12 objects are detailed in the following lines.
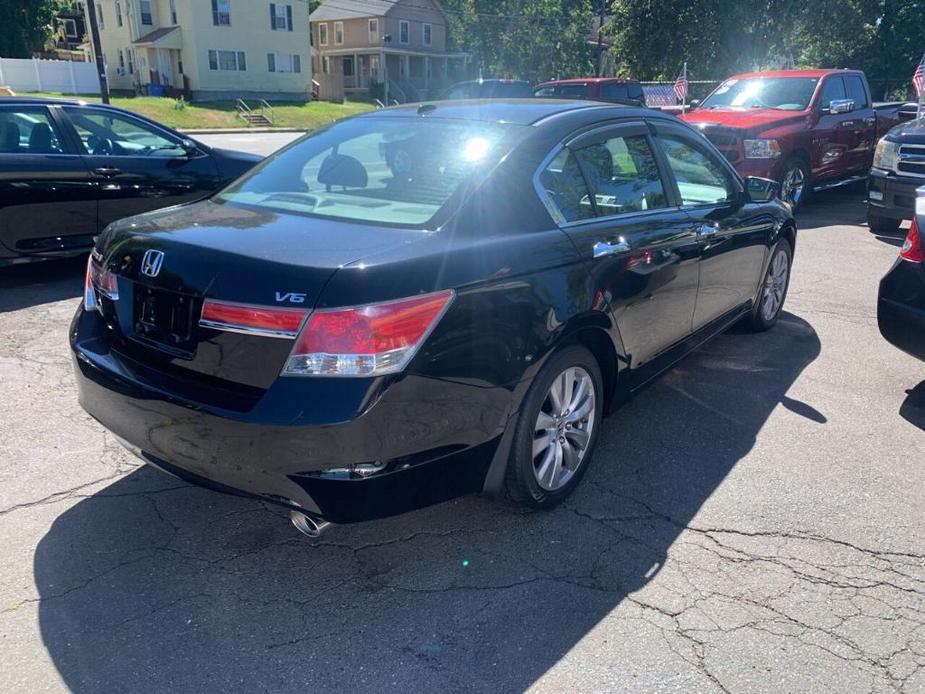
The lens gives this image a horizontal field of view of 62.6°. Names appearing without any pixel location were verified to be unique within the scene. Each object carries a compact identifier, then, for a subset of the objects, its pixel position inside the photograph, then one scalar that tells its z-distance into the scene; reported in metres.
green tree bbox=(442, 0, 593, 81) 55.53
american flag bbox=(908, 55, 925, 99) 16.22
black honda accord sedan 2.52
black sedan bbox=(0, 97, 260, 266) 6.48
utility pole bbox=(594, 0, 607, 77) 57.12
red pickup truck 10.06
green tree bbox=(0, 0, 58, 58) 45.16
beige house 54.72
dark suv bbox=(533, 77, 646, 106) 17.16
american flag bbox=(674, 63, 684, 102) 21.00
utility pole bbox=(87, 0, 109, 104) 22.81
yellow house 42.85
